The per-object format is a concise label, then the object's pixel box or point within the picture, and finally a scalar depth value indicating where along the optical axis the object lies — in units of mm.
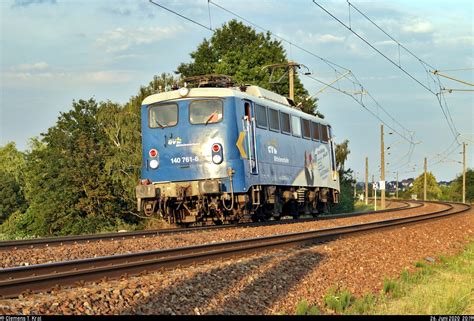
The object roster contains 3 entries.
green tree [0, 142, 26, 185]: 94750
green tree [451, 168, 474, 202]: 94312
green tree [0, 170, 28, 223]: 80150
